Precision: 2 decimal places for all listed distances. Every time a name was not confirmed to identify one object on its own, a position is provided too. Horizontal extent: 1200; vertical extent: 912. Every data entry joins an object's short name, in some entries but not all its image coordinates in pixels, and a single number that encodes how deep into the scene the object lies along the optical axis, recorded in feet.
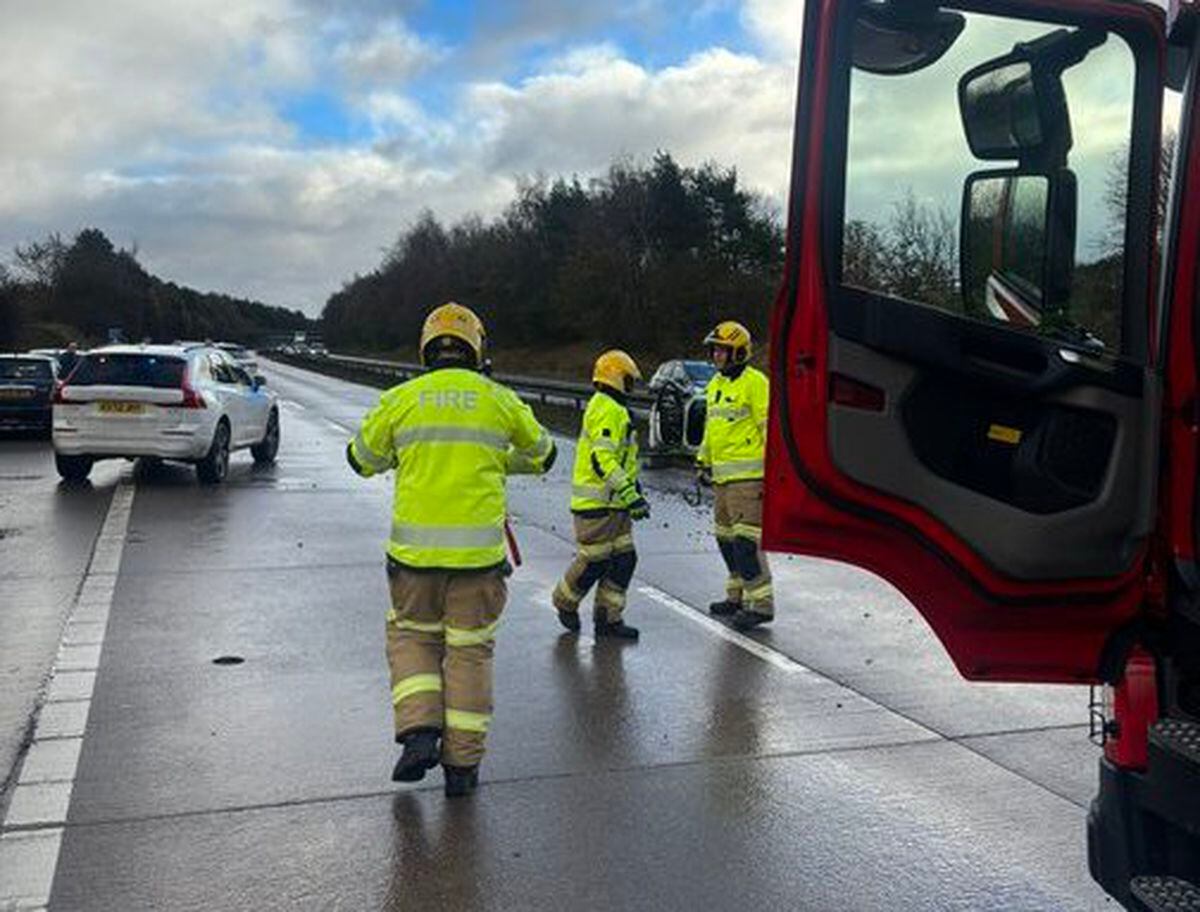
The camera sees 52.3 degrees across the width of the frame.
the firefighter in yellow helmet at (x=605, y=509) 23.31
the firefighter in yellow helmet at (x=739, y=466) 24.94
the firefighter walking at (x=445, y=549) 15.43
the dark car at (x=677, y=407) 41.29
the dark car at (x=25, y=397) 69.05
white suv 46.80
